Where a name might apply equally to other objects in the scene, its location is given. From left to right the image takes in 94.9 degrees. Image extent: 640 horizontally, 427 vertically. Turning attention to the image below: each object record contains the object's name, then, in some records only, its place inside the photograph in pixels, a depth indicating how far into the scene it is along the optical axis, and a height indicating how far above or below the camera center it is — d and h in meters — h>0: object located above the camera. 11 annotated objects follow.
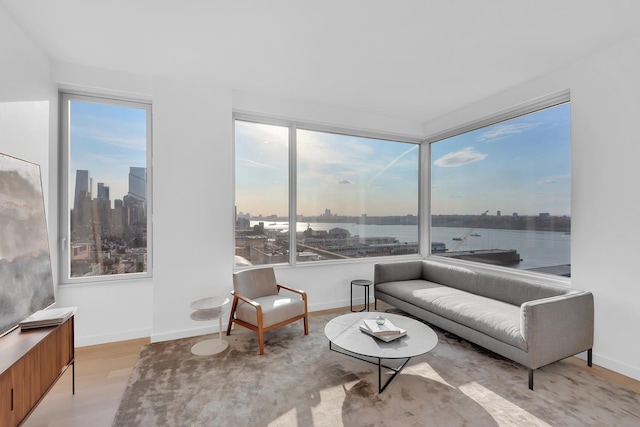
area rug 2.05 -1.42
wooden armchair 3.09 -1.01
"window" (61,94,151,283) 3.30 +0.30
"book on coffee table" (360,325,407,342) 2.45 -1.03
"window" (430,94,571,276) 3.33 +0.31
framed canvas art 2.05 -0.26
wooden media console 1.52 -0.93
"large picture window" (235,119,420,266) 4.07 +0.30
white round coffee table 2.29 -1.06
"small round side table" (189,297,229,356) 3.05 -1.08
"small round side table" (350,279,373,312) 4.22 -1.01
